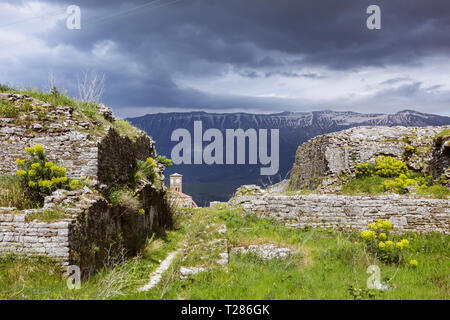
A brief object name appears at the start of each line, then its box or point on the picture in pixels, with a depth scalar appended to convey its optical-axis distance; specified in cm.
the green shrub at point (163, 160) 1837
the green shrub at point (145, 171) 1431
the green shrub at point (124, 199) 1104
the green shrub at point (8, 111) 1146
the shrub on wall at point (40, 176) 905
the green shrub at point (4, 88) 1316
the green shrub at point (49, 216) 780
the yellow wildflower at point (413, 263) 873
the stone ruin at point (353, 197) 1245
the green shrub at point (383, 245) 912
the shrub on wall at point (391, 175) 1638
